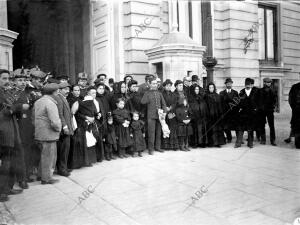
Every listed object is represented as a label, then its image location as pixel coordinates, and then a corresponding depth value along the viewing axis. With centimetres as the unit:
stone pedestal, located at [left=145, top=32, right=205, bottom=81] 1010
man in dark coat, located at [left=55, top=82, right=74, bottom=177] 612
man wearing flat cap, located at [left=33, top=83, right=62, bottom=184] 571
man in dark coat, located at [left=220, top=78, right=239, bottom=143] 880
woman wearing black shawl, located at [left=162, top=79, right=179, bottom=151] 823
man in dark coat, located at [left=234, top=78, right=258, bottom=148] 854
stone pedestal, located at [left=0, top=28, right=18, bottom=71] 813
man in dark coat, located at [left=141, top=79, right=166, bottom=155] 791
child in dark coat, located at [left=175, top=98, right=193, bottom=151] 825
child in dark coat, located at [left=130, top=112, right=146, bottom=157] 763
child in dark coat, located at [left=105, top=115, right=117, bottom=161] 729
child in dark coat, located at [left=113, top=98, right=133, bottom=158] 744
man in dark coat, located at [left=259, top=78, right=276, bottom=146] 888
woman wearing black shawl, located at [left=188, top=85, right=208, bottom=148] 857
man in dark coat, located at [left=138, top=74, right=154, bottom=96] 853
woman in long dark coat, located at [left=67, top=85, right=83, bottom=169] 661
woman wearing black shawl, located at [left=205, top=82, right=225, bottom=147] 865
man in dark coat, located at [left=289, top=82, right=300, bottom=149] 834
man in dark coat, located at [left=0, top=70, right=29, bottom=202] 500
